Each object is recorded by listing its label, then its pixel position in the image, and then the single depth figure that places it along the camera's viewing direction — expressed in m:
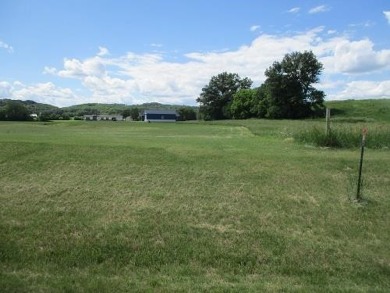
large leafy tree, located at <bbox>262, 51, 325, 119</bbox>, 83.62
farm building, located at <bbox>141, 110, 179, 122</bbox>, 156.00
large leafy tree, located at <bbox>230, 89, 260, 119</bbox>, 99.55
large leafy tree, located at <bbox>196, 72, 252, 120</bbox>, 122.69
